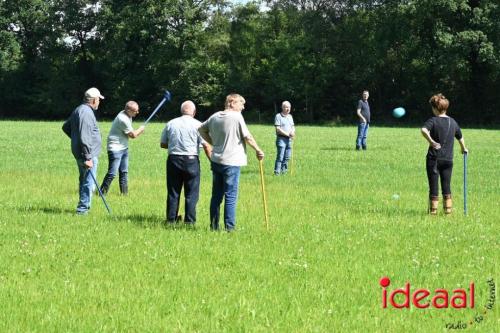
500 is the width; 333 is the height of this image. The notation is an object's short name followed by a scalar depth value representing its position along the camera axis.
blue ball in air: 30.15
